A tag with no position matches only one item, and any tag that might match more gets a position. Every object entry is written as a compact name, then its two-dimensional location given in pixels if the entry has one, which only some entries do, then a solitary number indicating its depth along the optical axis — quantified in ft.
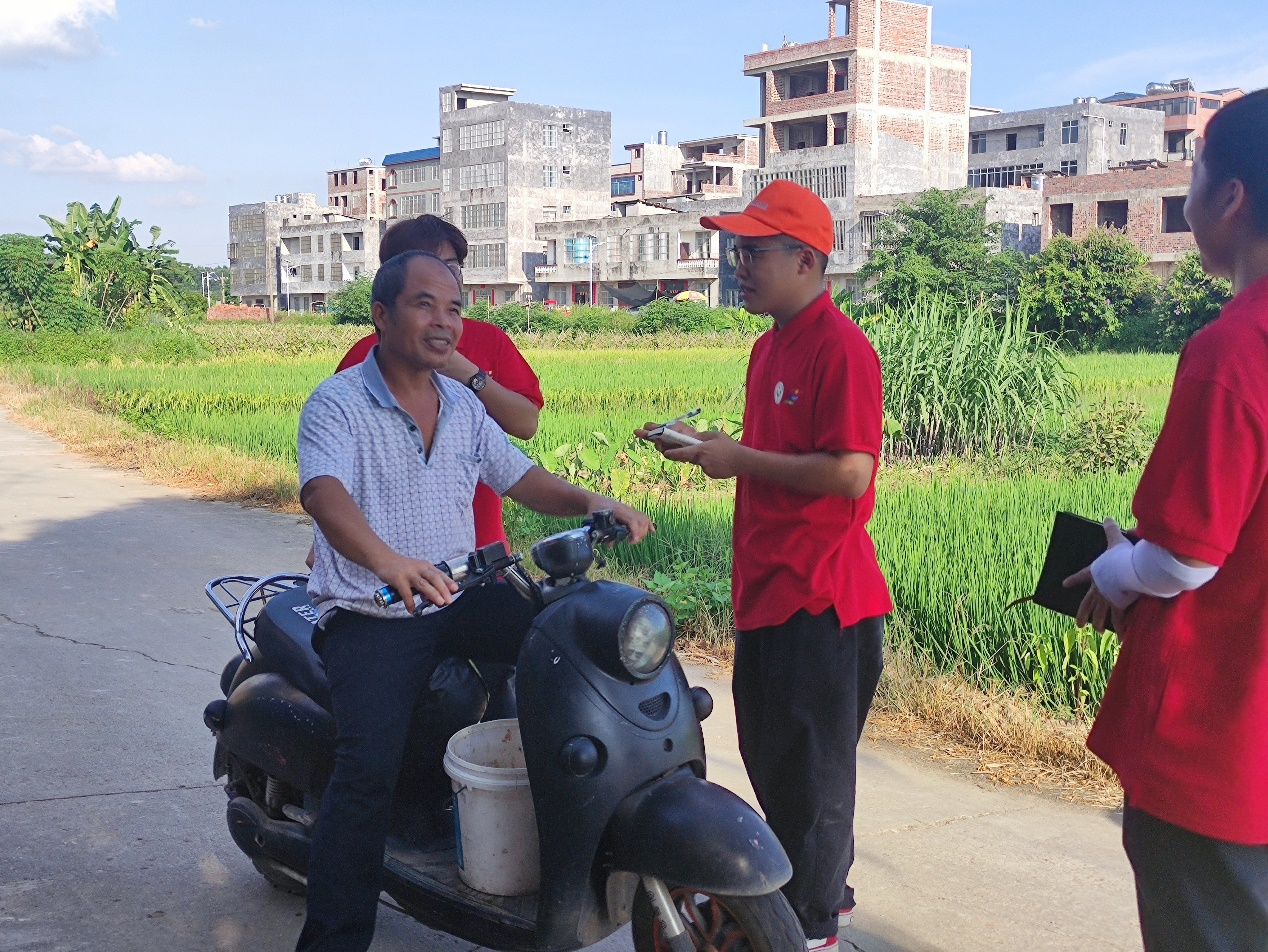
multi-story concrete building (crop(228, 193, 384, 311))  286.05
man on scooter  9.29
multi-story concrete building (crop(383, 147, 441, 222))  283.18
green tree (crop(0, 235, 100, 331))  106.42
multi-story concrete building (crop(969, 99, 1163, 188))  211.61
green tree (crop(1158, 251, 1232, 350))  118.93
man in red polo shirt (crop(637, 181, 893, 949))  9.91
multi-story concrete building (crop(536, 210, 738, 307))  213.25
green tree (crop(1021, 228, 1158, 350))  131.54
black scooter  8.14
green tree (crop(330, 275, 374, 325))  196.54
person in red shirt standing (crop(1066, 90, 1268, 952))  6.24
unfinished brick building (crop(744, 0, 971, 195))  185.98
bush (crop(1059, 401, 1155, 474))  36.55
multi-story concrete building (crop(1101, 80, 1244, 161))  225.56
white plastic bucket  9.00
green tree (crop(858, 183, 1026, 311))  140.36
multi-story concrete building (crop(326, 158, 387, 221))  351.67
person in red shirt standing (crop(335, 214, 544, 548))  12.12
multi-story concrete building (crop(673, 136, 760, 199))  270.26
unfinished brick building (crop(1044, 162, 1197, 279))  155.94
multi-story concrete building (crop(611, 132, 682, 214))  302.04
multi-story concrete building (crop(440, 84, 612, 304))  260.01
